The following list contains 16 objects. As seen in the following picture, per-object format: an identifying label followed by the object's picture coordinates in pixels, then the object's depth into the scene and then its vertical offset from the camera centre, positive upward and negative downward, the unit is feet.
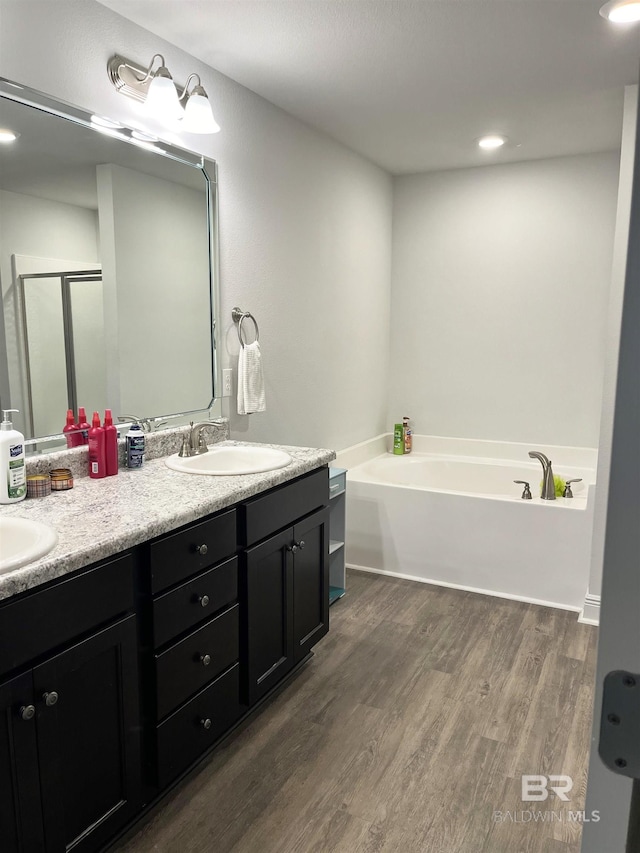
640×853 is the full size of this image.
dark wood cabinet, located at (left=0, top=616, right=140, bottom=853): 4.21 -2.96
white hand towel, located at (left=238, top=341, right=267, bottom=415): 9.02 -0.64
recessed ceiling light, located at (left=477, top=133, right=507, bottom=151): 11.05 +3.36
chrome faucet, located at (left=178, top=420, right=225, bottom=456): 7.86 -1.35
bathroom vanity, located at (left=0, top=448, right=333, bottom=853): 4.29 -2.52
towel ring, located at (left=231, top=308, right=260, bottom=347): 9.07 +0.24
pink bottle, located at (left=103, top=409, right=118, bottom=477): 6.81 -1.20
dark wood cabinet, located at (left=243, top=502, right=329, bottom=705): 6.77 -3.04
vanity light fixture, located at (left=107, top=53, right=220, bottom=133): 6.81 +2.58
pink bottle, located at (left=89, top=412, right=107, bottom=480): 6.72 -1.27
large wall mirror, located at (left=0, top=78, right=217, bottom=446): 6.15 +0.70
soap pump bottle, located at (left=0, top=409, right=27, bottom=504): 5.66 -1.18
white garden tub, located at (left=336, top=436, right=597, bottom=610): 10.27 -3.30
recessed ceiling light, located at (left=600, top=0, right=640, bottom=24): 6.53 +3.35
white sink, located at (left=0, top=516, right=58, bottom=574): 4.56 -1.53
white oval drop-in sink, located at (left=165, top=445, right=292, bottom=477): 7.58 -1.54
